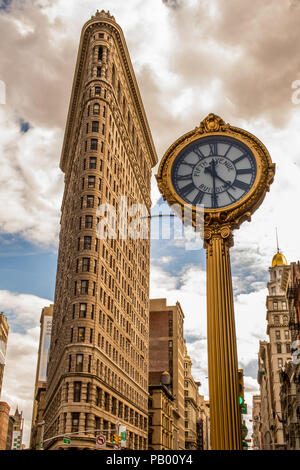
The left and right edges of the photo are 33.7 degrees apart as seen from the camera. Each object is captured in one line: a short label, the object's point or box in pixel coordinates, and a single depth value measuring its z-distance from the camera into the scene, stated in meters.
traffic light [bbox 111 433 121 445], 49.57
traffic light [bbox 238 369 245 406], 9.03
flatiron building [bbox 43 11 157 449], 62.75
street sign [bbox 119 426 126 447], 56.00
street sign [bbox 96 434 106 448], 44.82
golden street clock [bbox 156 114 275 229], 10.51
